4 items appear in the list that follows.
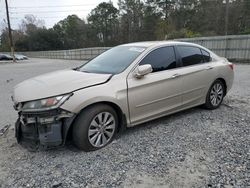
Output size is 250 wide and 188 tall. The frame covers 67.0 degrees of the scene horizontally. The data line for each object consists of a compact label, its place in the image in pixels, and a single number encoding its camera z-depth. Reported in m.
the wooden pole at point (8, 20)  25.16
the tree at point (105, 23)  43.48
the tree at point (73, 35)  47.12
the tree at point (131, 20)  37.98
